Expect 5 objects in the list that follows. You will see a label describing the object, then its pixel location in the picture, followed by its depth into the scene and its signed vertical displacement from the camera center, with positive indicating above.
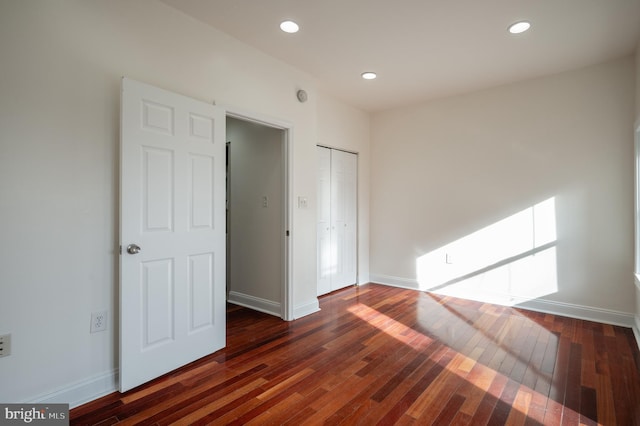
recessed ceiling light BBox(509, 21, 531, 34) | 2.66 +1.52
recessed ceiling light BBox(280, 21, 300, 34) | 2.69 +1.53
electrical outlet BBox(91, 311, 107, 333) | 2.09 -0.67
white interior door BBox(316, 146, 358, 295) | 4.41 -0.06
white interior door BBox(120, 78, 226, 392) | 2.14 -0.12
